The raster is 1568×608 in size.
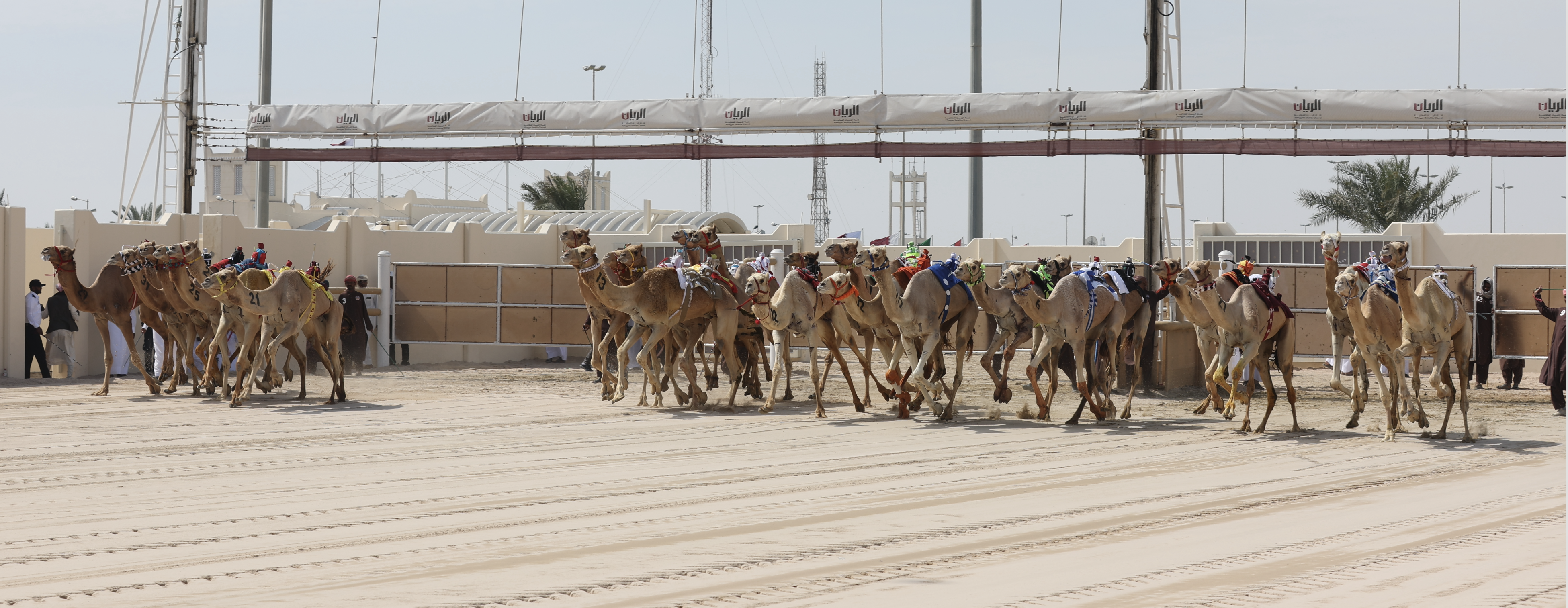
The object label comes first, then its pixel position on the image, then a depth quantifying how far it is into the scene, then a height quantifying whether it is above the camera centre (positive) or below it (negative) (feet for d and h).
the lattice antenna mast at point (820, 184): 216.13 +21.41
